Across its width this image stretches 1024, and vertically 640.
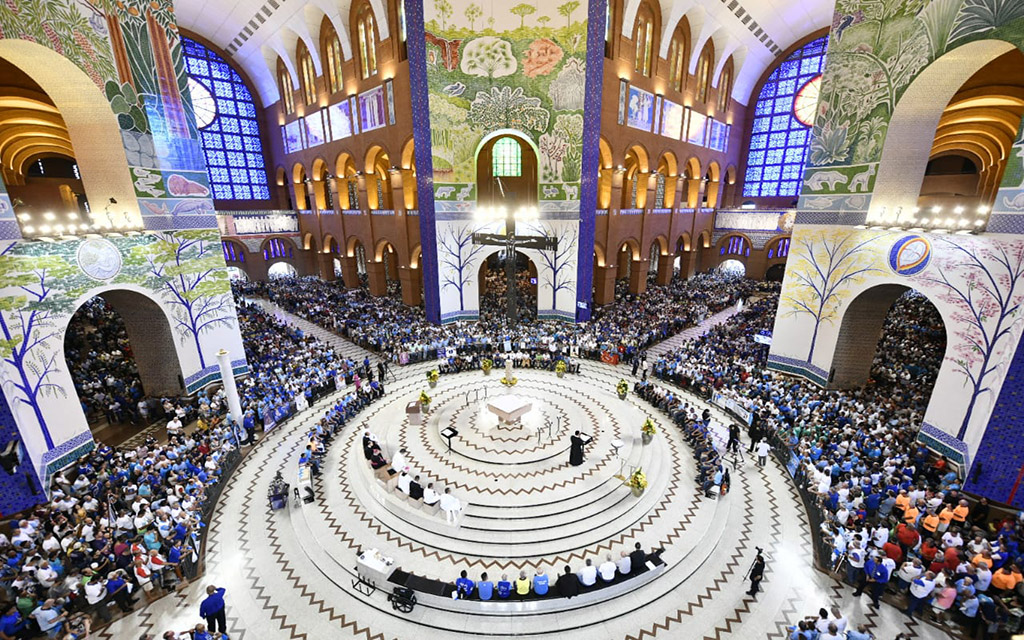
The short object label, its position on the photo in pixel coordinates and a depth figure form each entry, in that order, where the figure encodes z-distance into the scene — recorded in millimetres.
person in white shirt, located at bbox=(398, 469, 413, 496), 10430
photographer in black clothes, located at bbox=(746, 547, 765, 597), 7984
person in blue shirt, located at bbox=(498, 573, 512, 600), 7750
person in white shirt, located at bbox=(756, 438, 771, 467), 11766
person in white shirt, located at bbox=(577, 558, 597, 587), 7996
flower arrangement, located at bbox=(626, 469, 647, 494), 10500
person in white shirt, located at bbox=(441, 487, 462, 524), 9648
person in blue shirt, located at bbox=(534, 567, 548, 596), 7750
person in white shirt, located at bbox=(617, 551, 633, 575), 8188
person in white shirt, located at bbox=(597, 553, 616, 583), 8039
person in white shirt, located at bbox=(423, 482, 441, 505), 9922
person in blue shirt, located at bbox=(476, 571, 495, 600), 7816
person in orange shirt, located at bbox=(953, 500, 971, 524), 8992
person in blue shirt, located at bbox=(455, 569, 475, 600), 7773
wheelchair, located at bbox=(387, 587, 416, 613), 7848
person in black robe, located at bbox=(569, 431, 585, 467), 11344
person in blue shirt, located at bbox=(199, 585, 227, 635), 7148
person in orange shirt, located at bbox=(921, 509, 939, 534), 8820
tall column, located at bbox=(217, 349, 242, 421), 12789
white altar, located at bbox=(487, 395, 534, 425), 13180
